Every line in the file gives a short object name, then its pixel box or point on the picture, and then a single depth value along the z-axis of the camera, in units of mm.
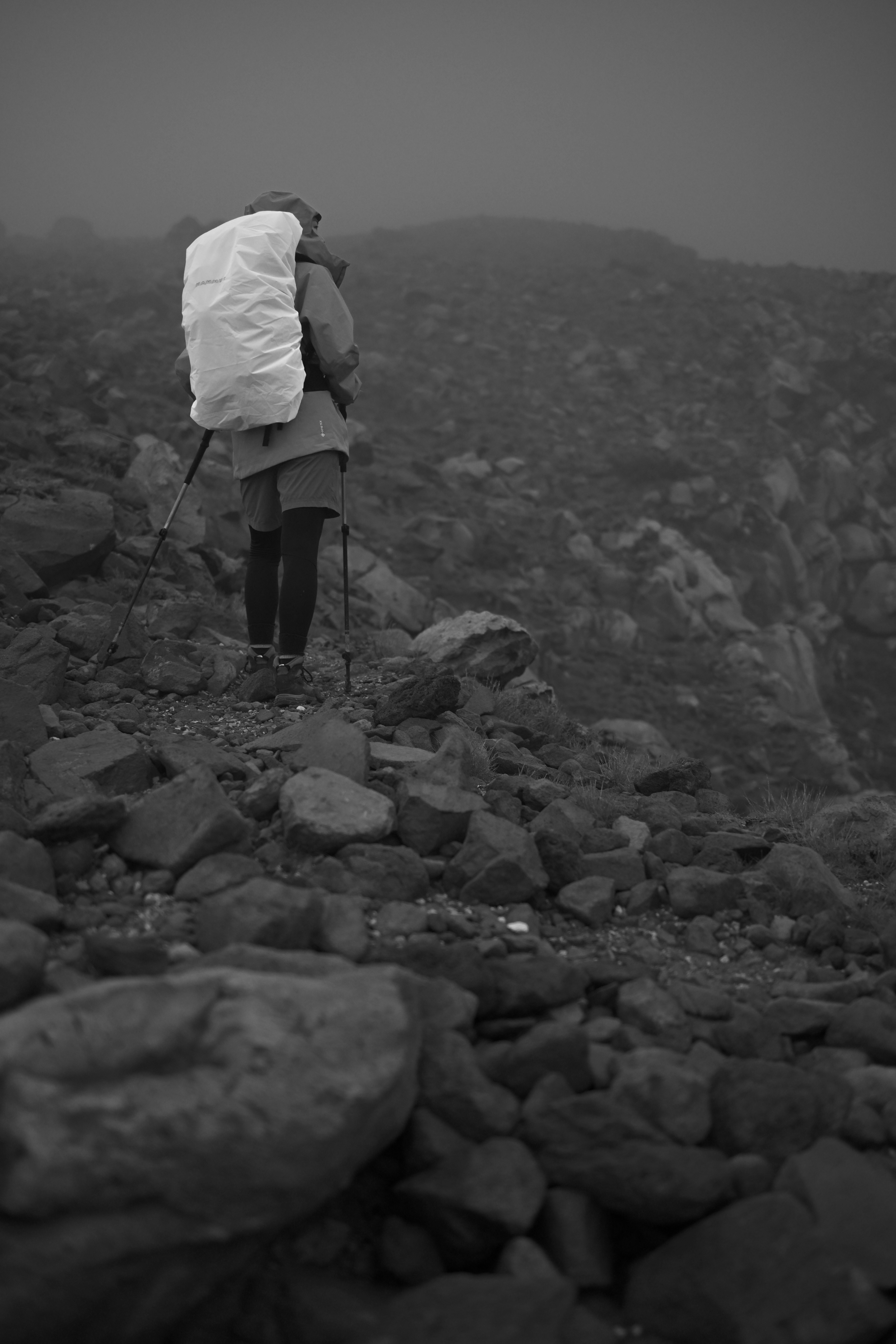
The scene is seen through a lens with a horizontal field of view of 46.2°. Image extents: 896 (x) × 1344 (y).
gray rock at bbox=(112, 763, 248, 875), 3625
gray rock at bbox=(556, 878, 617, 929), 3908
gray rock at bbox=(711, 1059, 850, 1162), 2721
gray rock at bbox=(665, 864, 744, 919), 4109
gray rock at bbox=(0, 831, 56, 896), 3369
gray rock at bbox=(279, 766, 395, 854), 3844
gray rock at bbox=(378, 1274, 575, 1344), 2150
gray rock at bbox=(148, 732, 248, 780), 4465
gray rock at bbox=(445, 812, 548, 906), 3814
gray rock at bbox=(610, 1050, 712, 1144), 2705
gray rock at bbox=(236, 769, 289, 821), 4062
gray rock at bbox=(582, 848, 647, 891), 4227
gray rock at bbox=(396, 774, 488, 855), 4074
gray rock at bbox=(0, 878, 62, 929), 3111
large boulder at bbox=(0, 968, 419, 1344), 2016
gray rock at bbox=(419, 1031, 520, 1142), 2641
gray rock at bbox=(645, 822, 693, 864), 4535
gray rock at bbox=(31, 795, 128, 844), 3625
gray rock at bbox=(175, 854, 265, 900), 3473
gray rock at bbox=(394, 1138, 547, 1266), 2445
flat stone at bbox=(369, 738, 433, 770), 4828
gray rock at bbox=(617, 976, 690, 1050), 3162
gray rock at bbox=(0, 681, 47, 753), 4590
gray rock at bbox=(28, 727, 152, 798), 4234
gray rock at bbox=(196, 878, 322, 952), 3053
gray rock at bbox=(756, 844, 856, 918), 4262
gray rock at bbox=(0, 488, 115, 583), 7355
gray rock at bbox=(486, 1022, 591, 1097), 2797
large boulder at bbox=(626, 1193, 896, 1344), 2301
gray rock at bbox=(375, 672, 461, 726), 5664
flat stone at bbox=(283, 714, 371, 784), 4578
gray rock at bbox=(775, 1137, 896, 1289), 2422
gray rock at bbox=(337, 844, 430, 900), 3676
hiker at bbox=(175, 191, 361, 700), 5508
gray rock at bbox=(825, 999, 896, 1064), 3305
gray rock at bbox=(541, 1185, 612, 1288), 2449
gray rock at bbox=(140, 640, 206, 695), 5902
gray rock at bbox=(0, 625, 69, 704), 5355
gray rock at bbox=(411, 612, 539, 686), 7402
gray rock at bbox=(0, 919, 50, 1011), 2572
